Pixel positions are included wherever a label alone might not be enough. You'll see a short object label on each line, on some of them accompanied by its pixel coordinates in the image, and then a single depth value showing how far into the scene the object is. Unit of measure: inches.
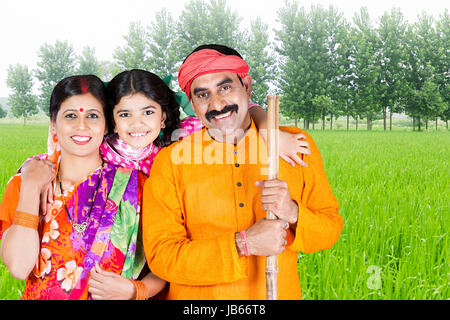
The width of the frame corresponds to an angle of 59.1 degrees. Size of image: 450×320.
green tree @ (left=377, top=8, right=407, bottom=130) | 1075.3
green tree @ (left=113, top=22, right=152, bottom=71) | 1068.0
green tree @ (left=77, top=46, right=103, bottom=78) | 1255.0
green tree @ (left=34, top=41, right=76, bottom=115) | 1251.2
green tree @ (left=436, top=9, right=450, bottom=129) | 1087.6
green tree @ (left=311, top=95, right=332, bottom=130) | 997.8
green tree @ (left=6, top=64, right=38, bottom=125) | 1316.4
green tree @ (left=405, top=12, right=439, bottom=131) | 1066.7
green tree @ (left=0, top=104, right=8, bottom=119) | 1983.0
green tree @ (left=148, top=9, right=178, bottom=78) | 1048.2
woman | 65.7
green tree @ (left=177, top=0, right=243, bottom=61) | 1006.4
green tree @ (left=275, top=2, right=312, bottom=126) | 1045.8
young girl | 70.4
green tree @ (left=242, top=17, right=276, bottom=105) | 941.8
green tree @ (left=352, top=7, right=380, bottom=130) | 1065.5
